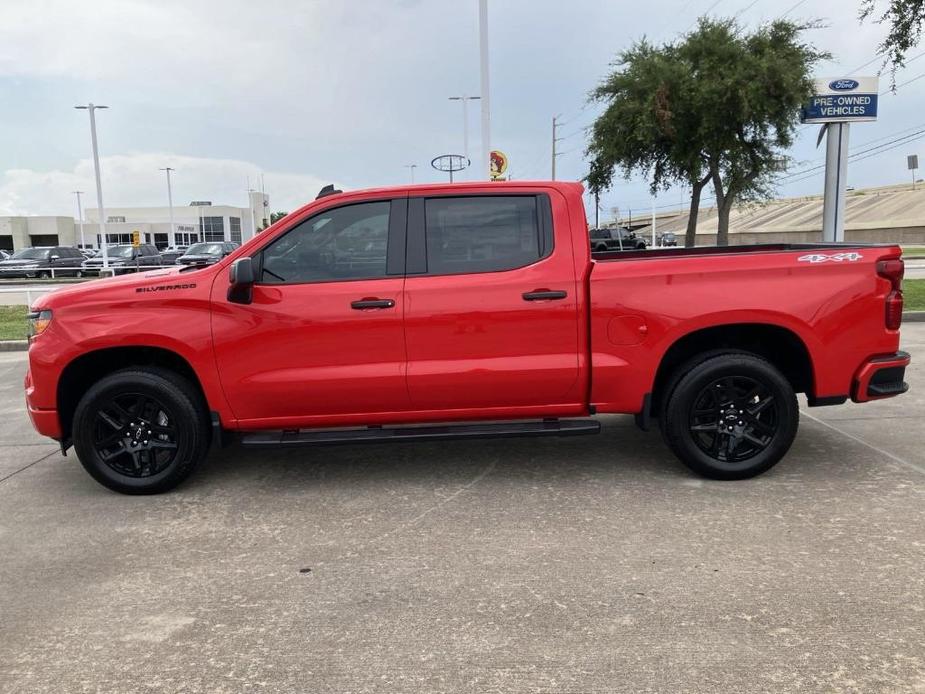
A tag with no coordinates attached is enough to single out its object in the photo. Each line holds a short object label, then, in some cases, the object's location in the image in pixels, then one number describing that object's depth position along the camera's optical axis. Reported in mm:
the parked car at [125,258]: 34428
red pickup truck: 4703
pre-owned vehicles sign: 15039
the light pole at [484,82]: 16797
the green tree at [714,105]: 21844
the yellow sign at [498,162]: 17578
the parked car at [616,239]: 40906
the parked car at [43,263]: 33844
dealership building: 86312
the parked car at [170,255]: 37688
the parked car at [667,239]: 56744
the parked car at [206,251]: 31923
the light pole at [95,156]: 40812
